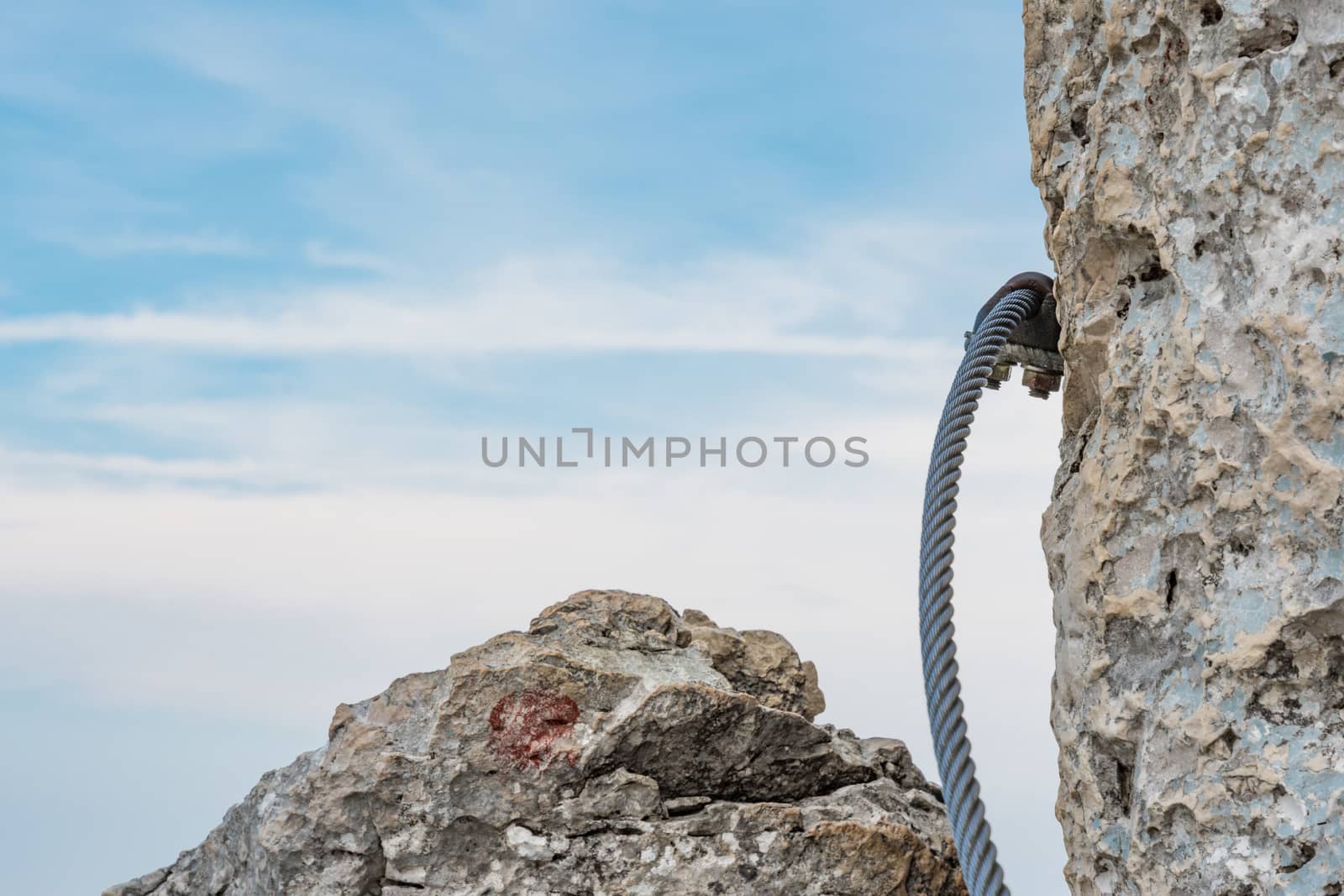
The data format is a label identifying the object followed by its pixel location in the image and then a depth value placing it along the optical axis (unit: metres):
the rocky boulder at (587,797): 2.74
